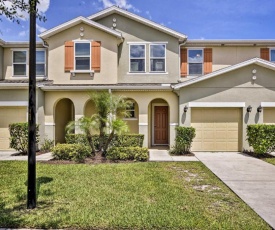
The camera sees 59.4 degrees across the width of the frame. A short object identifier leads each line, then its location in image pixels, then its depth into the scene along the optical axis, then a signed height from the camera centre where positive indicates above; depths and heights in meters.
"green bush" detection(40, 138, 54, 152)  14.26 -1.71
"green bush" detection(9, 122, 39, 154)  12.73 -1.04
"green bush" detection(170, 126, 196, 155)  13.12 -1.18
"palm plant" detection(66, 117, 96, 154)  11.59 -0.40
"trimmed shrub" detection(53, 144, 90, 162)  11.34 -1.71
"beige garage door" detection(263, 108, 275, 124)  13.84 +0.16
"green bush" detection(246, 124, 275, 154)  12.33 -1.04
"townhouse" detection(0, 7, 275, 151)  13.79 +2.46
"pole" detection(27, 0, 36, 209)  5.34 +0.08
